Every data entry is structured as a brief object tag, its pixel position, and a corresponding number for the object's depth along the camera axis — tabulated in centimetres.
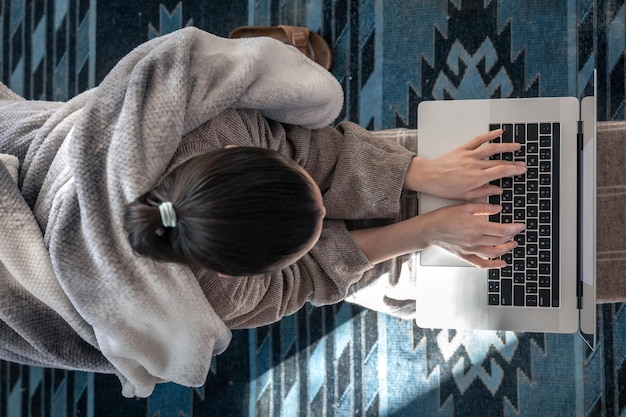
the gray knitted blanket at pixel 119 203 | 76
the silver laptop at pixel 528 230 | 99
